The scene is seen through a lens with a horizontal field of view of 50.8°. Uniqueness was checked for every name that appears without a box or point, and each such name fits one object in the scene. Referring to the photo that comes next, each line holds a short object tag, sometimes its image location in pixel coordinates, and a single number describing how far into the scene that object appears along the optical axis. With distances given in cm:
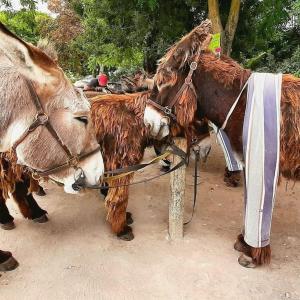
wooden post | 332
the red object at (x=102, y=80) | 531
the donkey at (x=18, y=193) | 305
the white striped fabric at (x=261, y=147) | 247
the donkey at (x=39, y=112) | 159
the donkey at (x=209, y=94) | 258
